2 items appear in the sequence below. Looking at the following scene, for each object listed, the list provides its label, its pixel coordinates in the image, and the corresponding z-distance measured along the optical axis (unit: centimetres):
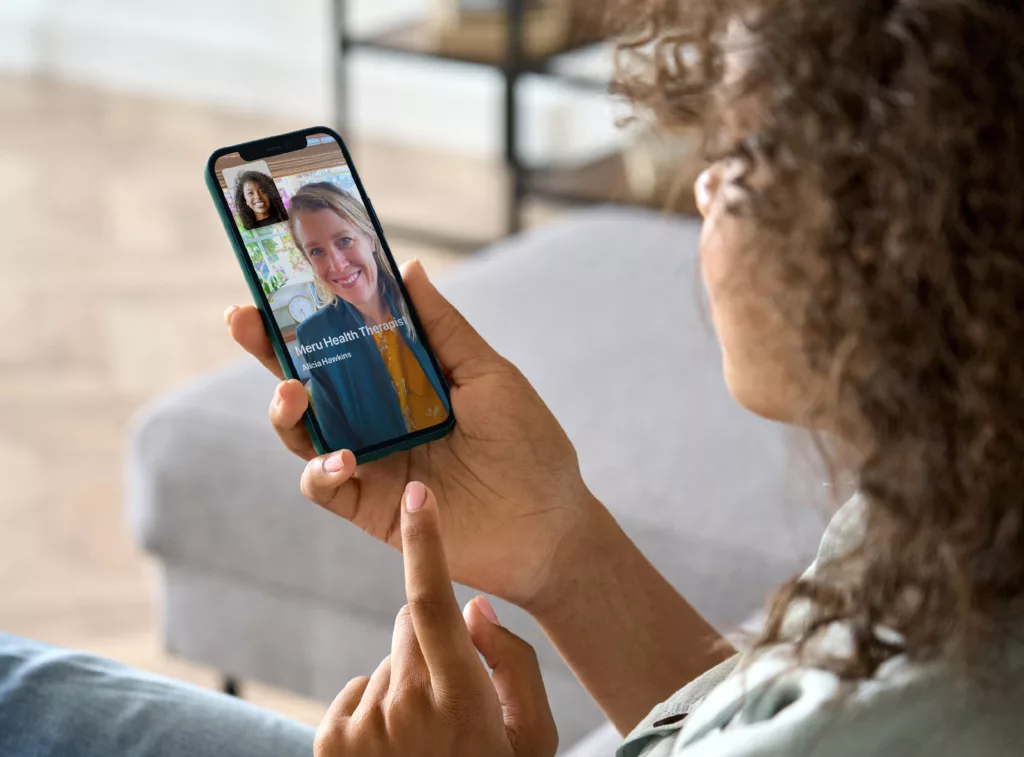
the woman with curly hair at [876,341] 96
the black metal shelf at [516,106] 308
